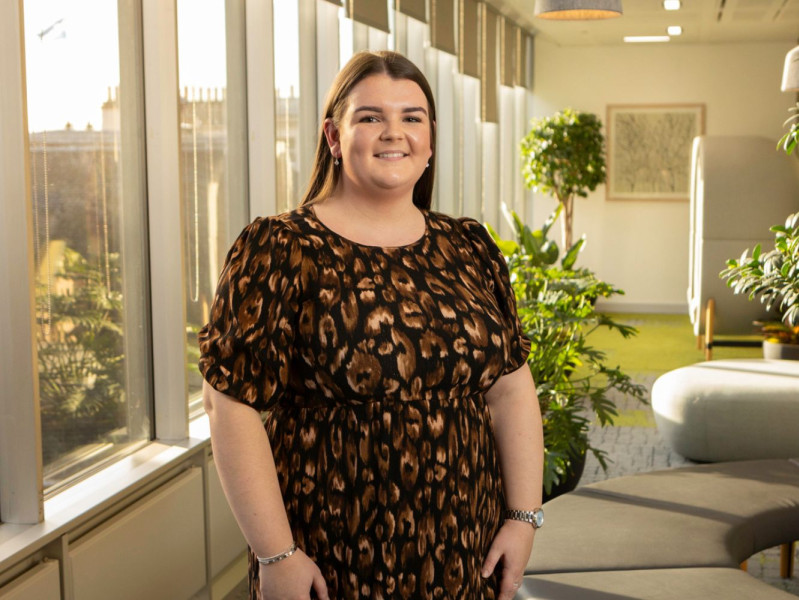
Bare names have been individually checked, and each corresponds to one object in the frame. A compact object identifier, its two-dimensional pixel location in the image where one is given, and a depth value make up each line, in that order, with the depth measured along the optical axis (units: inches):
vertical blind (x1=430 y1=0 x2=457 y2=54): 264.8
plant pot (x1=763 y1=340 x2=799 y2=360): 267.7
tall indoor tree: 391.9
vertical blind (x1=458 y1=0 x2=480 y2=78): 299.7
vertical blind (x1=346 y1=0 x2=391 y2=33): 191.6
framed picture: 435.5
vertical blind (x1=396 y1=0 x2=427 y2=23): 236.5
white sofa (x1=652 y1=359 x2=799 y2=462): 181.6
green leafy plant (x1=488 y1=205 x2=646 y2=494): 153.3
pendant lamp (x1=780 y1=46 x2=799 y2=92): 211.8
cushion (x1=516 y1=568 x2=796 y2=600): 91.1
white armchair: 300.7
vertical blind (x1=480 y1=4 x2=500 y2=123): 335.9
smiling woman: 57.1
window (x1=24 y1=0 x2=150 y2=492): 100.0
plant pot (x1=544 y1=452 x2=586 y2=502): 165.8
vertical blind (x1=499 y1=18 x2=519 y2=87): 372.8
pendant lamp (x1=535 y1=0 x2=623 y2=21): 164.1
